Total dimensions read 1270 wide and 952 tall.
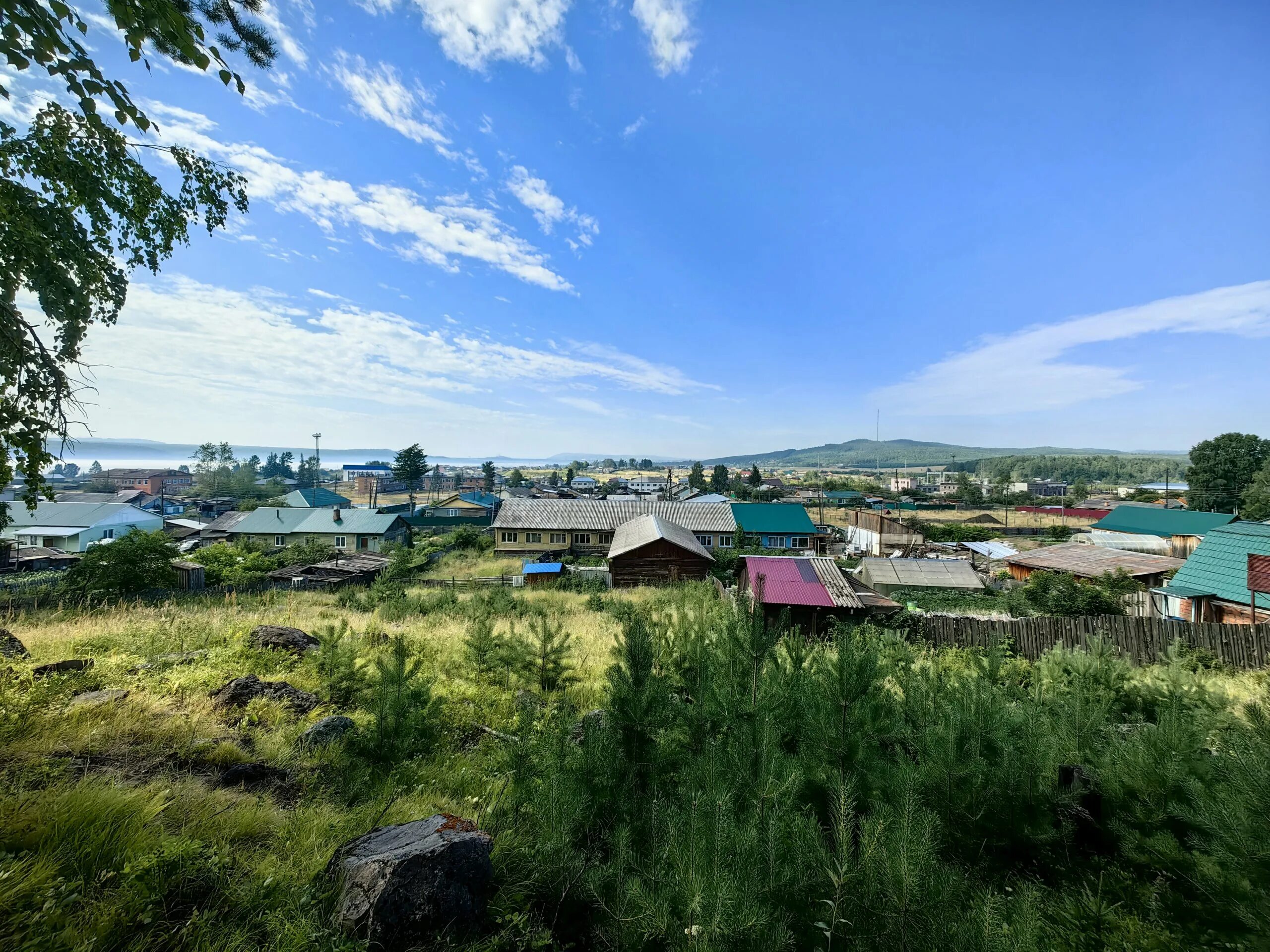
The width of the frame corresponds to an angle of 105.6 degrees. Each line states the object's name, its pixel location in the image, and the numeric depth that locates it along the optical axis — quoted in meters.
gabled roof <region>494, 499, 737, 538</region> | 37.69
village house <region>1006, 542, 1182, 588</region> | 23.64
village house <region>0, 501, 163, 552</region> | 38.19
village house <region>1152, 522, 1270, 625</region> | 14.23
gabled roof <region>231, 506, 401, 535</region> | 40.59
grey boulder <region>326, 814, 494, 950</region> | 2.56
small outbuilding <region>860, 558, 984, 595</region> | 26.50
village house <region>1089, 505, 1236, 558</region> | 37.38
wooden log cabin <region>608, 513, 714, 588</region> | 29.11
